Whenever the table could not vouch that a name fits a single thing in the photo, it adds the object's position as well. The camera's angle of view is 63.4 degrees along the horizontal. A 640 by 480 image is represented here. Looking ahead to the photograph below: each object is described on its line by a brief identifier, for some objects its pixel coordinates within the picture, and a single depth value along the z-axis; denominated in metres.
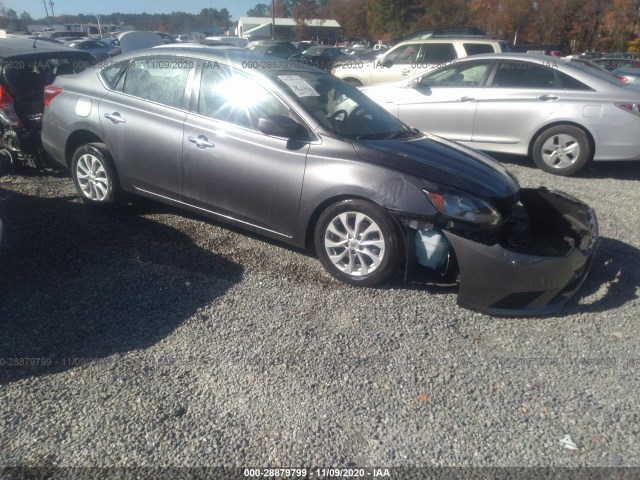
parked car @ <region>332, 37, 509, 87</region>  10.96
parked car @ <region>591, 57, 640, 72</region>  17.95
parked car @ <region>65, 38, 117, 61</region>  25.22
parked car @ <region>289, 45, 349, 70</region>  22.75
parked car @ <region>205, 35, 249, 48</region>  19.84
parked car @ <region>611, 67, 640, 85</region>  11.67
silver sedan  6.86
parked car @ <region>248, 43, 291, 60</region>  24.88
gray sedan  3.64
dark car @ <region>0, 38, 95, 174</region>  6.02
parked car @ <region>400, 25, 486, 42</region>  14.64
